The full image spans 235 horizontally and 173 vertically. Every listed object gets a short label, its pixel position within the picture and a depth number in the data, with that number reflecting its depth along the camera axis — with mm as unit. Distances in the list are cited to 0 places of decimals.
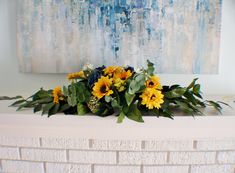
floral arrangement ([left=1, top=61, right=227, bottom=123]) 906
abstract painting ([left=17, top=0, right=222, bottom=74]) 1130
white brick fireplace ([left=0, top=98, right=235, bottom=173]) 923
